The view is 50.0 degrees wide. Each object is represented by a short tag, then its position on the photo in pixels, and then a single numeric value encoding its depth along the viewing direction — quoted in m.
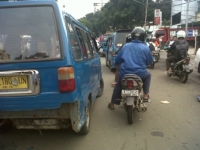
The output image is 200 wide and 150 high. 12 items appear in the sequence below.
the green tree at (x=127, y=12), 31.77
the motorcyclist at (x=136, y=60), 4.12
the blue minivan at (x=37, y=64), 2.57
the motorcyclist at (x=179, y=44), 7.38
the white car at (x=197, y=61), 7.87
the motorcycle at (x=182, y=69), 7.23
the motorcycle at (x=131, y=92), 3.84
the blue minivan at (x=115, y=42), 9.59
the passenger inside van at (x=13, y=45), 2.62
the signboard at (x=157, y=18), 28.55
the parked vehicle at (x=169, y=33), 25.56
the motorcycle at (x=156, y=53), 11.85
